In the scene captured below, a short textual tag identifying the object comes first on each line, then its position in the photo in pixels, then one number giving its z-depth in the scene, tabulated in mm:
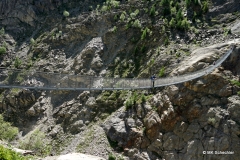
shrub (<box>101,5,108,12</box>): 42456
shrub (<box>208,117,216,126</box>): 23984
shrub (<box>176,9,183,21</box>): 35094
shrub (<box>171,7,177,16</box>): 36841
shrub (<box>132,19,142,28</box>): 37012
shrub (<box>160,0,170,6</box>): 38812
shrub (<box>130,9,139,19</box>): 39022
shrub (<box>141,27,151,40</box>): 34750
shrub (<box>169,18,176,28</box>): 34309
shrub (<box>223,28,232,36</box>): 30688
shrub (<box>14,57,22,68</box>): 40359
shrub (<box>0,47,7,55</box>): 43438
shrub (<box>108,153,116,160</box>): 24828
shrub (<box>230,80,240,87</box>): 25238
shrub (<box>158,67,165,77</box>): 28797
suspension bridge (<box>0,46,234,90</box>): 22781
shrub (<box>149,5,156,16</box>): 37844
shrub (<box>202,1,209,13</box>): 36459
